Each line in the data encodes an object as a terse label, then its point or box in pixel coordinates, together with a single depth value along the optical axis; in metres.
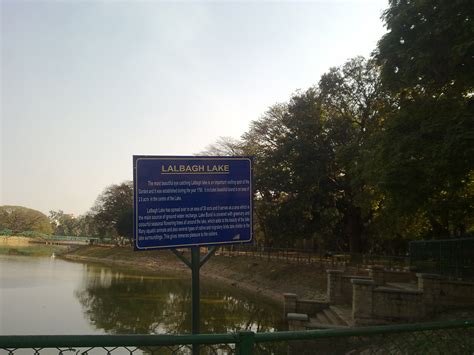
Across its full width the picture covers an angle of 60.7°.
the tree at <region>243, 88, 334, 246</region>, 29.08
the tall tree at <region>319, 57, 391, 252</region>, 27.59
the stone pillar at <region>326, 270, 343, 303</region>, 16.41
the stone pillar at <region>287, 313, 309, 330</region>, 12.04
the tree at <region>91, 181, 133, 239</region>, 65.14
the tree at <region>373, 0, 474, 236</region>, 10.59
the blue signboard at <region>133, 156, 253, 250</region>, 4.69
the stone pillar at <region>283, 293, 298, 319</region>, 16.00
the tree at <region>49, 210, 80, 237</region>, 133.52
